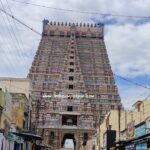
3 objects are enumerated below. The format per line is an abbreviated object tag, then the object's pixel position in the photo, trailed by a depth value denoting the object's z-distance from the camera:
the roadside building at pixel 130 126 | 18.30
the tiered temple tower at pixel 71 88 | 60.94
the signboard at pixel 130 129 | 22.20
